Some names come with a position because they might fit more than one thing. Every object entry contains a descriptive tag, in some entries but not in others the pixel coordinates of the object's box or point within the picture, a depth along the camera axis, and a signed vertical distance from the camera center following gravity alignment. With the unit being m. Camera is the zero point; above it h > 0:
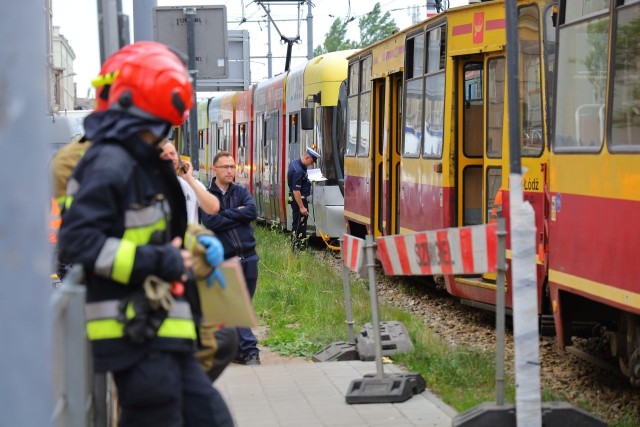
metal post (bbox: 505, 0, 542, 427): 9.99 -1.16
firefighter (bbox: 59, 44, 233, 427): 6.90 -0.71
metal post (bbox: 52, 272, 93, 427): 6.34 -0.99
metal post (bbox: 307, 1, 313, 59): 62.89 -0.09
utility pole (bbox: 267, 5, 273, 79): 84.90 -1.01
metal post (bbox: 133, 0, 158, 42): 16.17 +0.11
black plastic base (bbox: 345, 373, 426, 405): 12.65 -2.18
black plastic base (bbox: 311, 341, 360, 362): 15.81 -2.43
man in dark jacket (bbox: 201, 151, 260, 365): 15.86 -1.44
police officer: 33.15 -2.56
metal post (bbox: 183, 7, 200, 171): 18.13 -0.14
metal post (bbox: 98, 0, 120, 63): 10.57 +0.03
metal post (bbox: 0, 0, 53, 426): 4.39 -0.42
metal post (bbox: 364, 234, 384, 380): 13.06 -1.68
